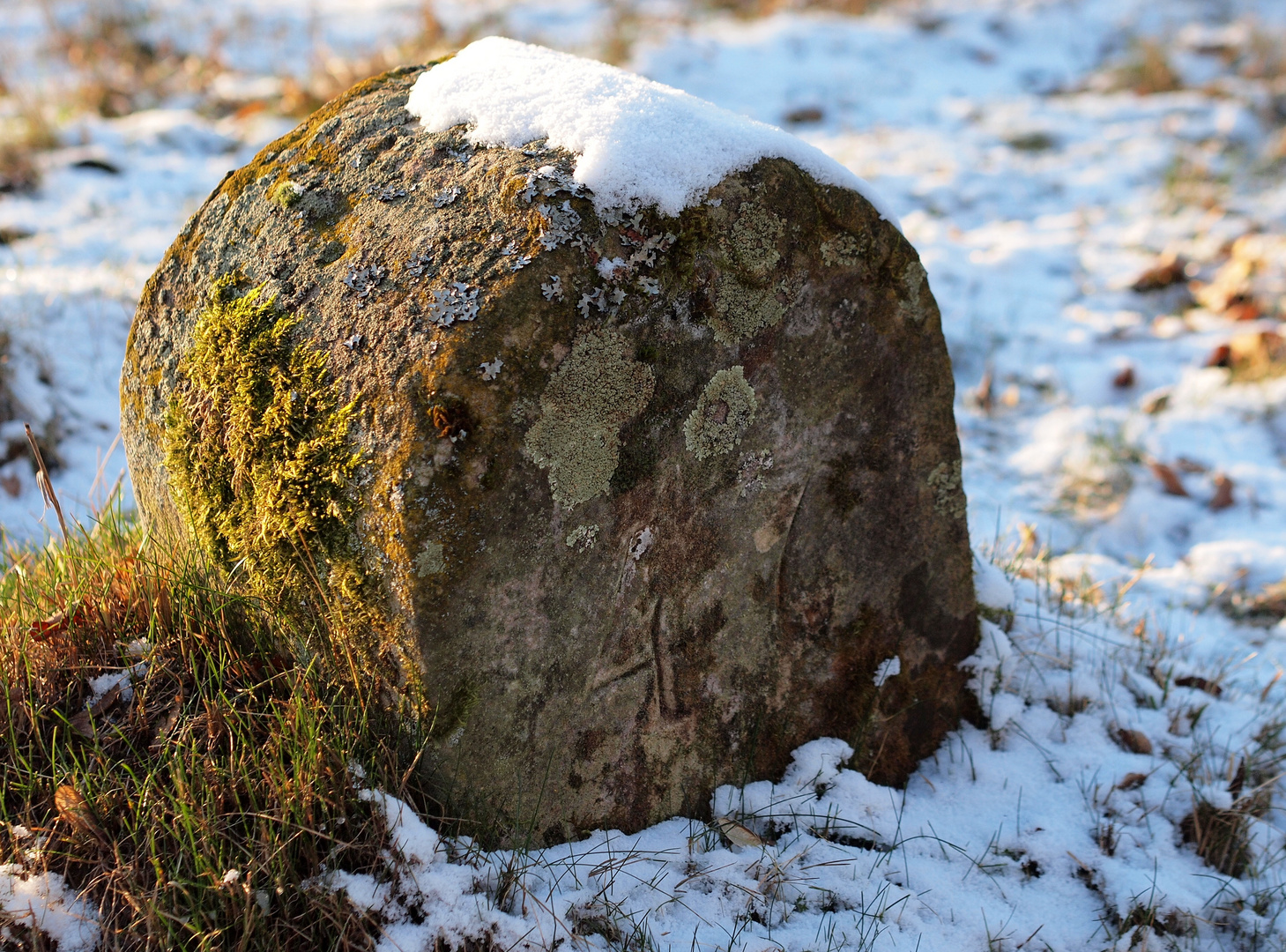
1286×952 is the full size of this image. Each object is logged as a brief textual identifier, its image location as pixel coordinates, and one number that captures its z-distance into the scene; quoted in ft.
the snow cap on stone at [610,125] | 5.70
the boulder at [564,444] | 5.33
